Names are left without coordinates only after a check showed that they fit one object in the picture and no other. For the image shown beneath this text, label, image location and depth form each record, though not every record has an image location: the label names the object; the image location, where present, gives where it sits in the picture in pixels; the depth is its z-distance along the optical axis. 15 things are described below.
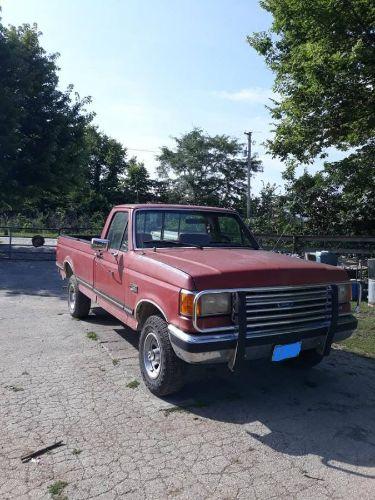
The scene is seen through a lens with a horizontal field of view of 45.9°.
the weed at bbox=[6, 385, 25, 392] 4.59
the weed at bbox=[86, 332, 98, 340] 6.59
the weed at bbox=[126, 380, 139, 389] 4.73
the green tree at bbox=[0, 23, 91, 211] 16.97
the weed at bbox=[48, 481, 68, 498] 2.88
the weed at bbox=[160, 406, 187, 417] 4.14
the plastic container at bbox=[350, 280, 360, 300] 9.28
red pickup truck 3.95
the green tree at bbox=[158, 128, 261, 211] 47.31
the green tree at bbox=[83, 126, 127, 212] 45.59
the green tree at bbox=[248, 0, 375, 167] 10.86
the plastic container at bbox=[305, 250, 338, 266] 10.41
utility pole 38.87
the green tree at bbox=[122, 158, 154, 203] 47.69
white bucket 9.27
